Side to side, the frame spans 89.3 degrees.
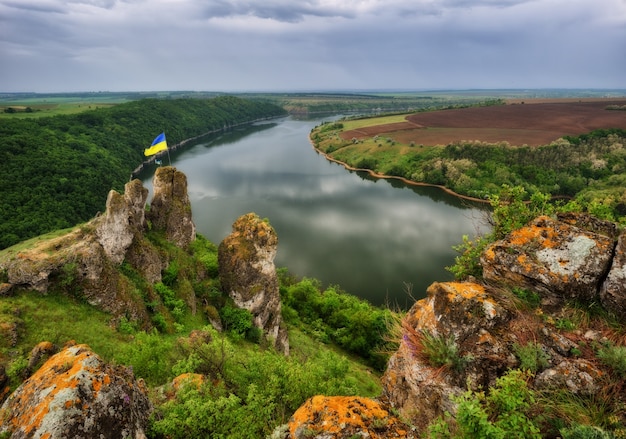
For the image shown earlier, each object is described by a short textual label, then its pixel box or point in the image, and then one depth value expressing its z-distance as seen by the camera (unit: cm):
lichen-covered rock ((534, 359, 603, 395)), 619
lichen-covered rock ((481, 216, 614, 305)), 765
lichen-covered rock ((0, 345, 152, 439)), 667
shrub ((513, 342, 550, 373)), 659
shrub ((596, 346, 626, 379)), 600
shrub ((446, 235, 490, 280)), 1005
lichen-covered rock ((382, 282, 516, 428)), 700
